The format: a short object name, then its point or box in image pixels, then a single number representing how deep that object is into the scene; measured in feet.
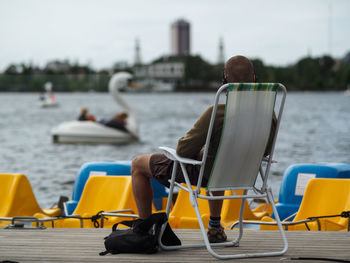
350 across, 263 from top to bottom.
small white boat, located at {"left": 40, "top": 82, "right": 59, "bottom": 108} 306.96
